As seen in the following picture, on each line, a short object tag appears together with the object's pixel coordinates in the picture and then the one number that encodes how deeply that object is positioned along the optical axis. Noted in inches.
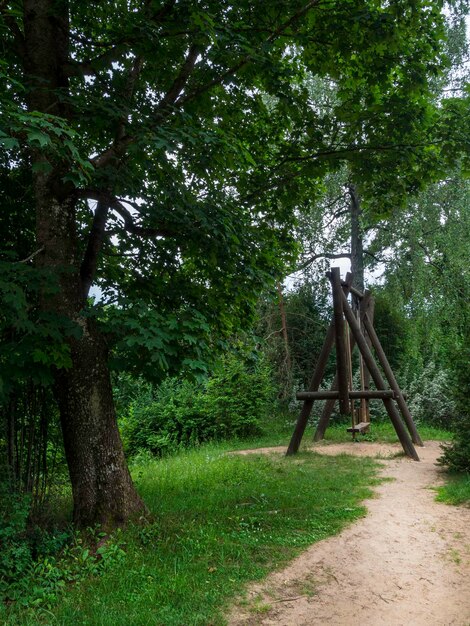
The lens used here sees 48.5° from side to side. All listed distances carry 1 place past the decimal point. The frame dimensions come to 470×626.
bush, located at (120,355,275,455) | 574.2
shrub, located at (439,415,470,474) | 298.7
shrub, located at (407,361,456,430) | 578.9
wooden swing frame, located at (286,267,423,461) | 374.3
